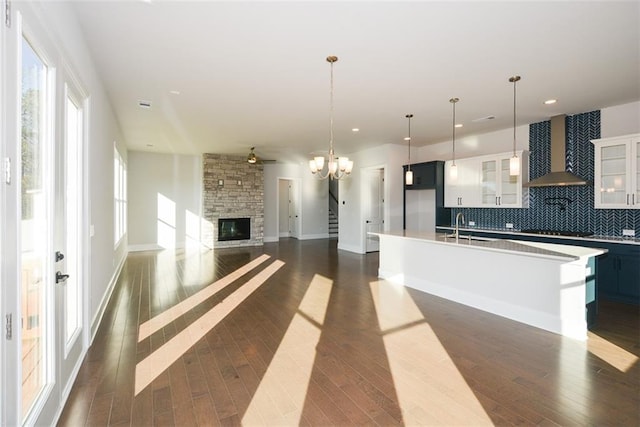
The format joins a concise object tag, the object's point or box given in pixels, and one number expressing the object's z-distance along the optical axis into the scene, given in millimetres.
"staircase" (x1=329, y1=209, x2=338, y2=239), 12617
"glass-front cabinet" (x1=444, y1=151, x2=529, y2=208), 5918
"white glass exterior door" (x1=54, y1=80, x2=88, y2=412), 2248
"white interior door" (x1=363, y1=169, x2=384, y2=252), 8602
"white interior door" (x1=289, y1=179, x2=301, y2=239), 11844
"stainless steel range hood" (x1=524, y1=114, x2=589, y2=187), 5218
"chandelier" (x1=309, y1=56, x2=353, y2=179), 4254
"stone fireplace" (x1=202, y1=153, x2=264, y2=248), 9648
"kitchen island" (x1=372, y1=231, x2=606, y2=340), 3334
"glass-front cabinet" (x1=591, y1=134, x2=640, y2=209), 4438
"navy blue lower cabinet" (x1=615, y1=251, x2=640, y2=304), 4367
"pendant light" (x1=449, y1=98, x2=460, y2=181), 4613
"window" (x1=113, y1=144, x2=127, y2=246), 5770
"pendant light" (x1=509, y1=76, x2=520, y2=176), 3874
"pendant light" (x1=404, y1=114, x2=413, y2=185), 5233
